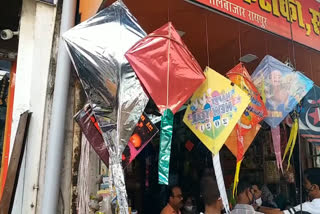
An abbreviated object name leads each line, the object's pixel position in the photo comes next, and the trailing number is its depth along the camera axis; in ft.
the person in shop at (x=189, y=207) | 14.19
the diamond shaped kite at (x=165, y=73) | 6.98
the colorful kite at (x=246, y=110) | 9.50
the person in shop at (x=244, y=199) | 10.82
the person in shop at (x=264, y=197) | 13.89
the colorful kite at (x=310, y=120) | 13.33
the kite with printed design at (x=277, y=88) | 10.94
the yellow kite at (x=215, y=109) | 8.36
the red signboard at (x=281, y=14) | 10.43
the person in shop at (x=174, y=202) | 11.35
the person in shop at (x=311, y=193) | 11.43
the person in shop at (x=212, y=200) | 9.53
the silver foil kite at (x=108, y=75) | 7.06
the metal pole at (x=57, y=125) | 7.23
